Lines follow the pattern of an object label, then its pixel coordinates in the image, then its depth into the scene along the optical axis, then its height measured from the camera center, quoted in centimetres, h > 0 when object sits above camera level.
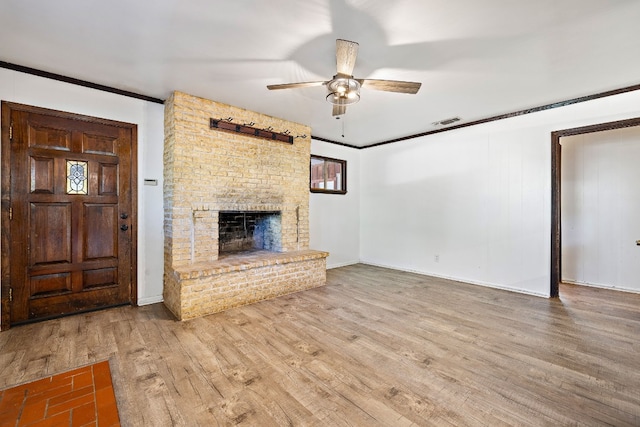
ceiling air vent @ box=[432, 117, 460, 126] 433 +149
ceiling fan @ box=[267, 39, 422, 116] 219 +112
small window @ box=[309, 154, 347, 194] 553 +81
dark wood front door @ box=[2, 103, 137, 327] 278 +1
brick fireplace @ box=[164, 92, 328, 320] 331 +2
